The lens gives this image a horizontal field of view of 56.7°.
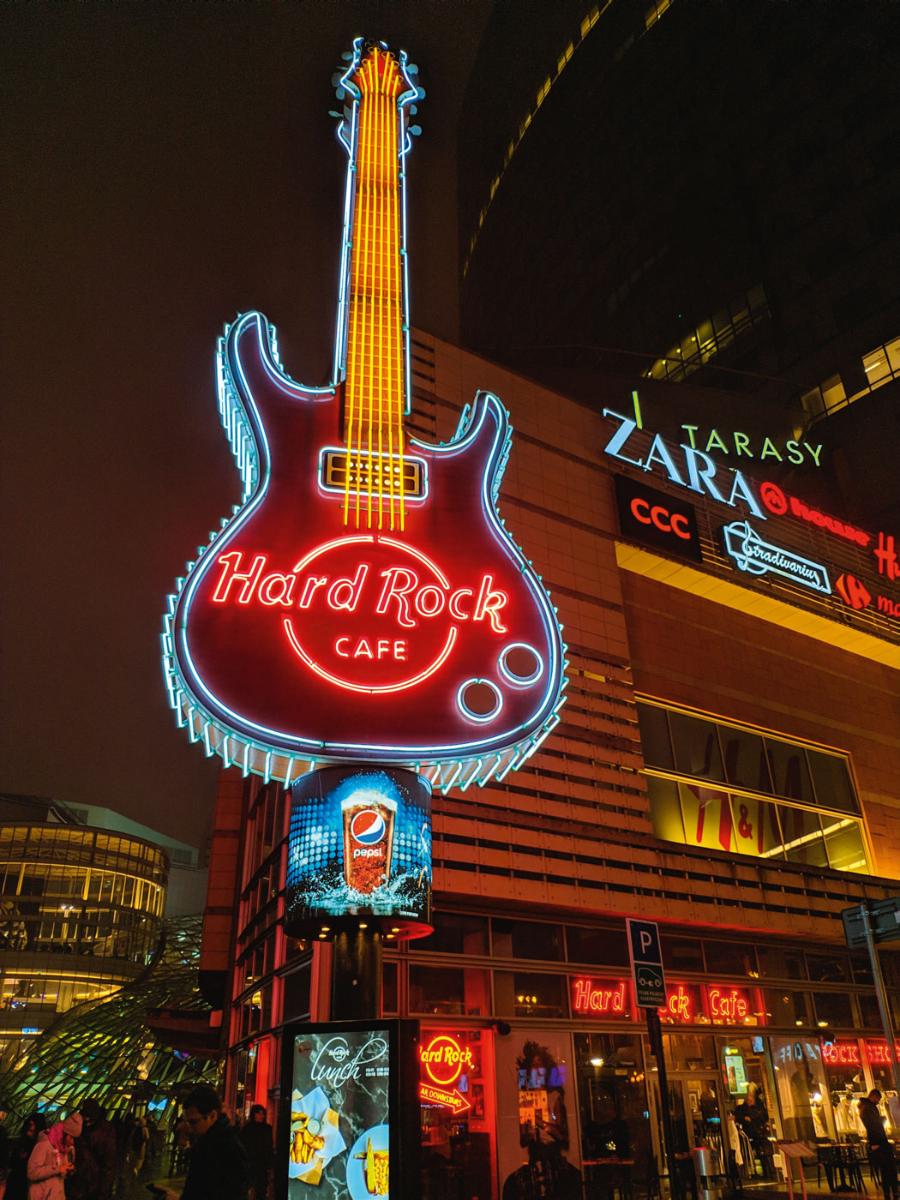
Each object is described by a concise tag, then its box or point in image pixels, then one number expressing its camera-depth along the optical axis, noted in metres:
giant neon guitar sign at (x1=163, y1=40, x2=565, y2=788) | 9.90
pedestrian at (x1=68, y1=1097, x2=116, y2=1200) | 11.04
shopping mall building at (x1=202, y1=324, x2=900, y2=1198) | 13.82
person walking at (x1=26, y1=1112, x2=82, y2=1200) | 8.68
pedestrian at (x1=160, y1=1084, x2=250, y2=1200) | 5.00
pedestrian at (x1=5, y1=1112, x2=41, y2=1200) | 9.21
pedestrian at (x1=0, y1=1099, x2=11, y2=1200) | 8.68
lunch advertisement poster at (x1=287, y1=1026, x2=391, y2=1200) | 6.48
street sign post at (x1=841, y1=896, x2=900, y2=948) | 9.60
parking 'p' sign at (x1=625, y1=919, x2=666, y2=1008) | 8.64
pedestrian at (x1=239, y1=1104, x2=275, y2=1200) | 9.30
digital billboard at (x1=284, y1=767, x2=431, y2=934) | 9.41
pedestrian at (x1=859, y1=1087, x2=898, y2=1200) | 11.93
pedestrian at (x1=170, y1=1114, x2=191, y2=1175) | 21.06
